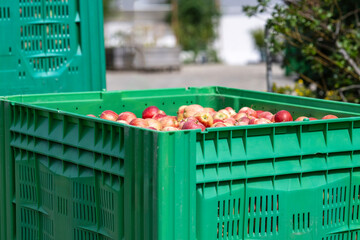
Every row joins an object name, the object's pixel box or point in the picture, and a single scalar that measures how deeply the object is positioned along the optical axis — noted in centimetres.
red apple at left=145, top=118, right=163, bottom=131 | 373
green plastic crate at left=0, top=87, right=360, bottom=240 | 277
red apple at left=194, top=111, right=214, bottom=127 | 396
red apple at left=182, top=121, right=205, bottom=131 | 348
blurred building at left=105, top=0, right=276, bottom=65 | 3556
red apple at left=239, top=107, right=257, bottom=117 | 420
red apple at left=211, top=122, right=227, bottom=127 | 377
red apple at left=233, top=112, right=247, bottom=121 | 414
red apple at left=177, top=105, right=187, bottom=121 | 432
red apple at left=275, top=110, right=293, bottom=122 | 390
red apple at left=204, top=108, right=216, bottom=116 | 436
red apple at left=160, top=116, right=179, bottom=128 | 388
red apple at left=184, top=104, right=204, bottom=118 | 423
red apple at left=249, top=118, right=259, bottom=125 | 379
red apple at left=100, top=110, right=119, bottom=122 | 412
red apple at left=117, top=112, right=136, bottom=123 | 404
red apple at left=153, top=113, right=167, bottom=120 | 418
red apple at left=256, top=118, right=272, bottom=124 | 377
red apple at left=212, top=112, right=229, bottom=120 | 416
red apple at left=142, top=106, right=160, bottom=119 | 436
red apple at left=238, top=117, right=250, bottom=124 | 395
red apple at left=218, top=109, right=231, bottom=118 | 429
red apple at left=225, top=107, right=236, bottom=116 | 436
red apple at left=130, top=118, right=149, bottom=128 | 364
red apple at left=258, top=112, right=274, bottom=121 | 406
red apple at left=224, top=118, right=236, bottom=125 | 390
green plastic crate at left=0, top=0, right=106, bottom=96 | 477
